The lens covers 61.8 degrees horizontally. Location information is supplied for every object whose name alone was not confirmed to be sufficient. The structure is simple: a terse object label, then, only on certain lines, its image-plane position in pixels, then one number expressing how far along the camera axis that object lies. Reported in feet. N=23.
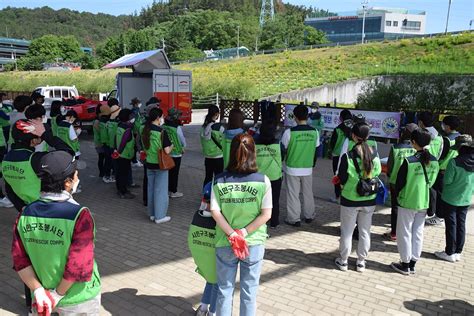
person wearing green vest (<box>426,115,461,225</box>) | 20.07
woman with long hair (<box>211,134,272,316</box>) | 10.18
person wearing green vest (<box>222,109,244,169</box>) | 20.22
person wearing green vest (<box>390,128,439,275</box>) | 15.55
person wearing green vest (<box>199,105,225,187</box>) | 23.93
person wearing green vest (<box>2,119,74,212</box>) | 14.29
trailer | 59.52
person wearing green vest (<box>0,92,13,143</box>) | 25.79
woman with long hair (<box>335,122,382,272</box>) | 15.39
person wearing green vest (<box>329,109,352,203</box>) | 23.95
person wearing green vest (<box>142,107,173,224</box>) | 20.47
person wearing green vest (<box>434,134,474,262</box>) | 16.84
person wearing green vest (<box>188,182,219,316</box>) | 10.85
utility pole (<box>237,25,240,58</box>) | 294.02
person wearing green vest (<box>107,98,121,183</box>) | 27.25
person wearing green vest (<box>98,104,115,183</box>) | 29.07
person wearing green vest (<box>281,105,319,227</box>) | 20.31
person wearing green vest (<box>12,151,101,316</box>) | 7.77
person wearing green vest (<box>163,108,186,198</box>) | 24.58
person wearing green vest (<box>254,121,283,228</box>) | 18.94
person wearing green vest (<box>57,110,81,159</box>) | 24.18
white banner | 36.81
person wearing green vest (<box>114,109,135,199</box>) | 25.23
